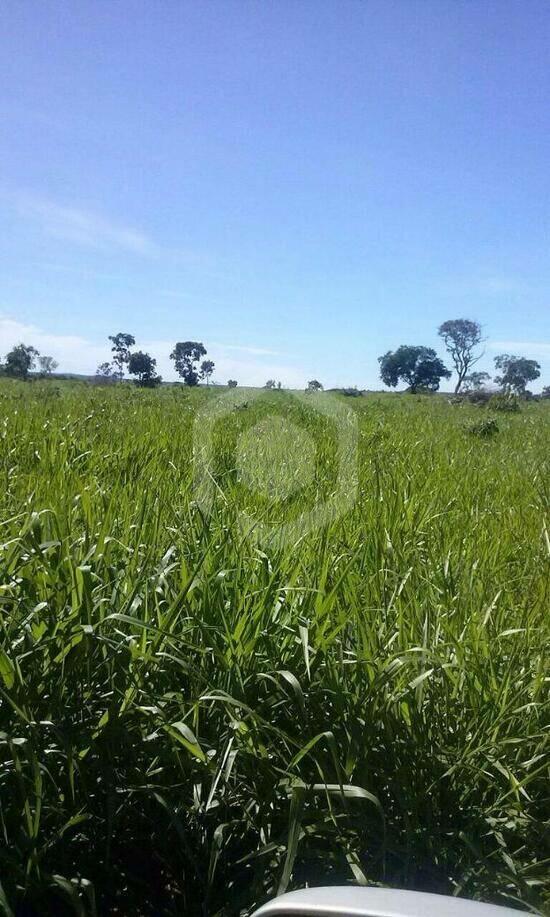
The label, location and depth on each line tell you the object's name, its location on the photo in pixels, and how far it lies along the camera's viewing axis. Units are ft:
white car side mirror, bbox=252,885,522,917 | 2.63
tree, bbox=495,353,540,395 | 324.80
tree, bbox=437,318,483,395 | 283.18
